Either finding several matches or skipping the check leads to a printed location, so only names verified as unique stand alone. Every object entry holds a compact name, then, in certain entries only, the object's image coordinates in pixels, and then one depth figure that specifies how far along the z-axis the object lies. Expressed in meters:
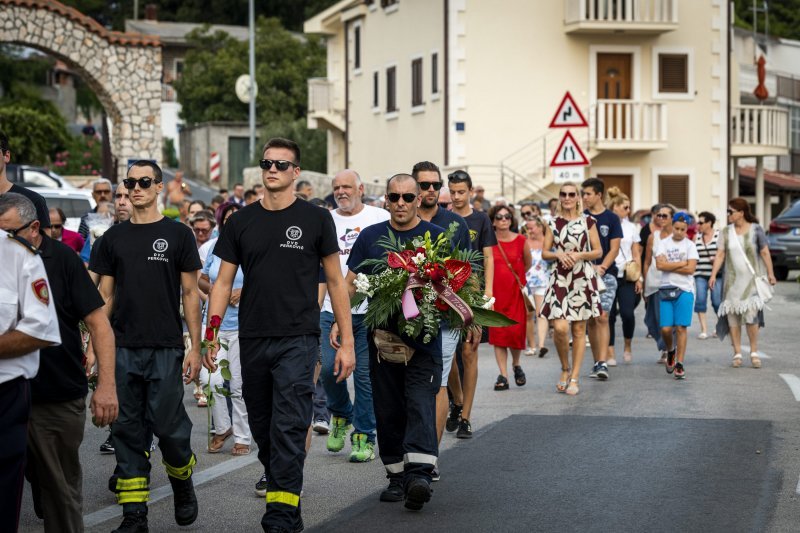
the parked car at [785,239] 29.83
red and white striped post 57.17
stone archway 31.27
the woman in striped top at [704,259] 20.03
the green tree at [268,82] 58.06
